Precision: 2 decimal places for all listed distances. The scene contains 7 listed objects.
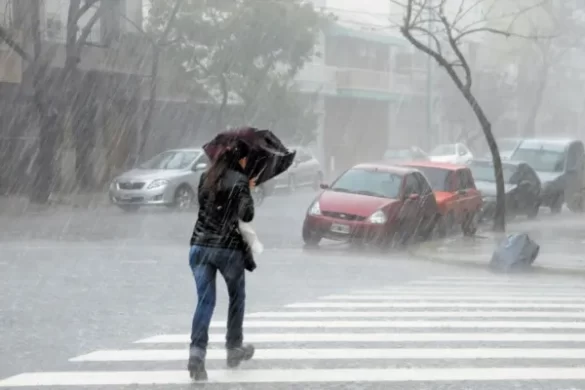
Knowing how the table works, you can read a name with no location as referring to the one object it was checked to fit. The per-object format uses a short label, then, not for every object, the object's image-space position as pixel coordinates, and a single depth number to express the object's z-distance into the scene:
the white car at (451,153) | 45.50
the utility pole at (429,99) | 48.49
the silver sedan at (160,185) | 27.20
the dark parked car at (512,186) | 26.61
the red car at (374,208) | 19.50
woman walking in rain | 7.71
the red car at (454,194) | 22.59
